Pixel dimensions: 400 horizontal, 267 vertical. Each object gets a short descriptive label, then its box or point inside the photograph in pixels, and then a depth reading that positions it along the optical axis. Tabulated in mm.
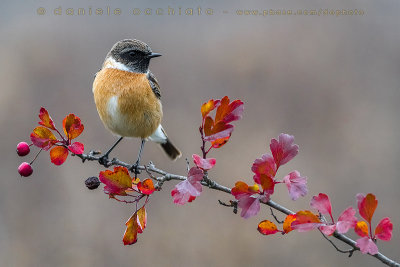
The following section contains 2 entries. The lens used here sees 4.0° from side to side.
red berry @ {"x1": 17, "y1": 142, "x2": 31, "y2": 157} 5404
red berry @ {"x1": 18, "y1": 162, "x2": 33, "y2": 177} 5397
